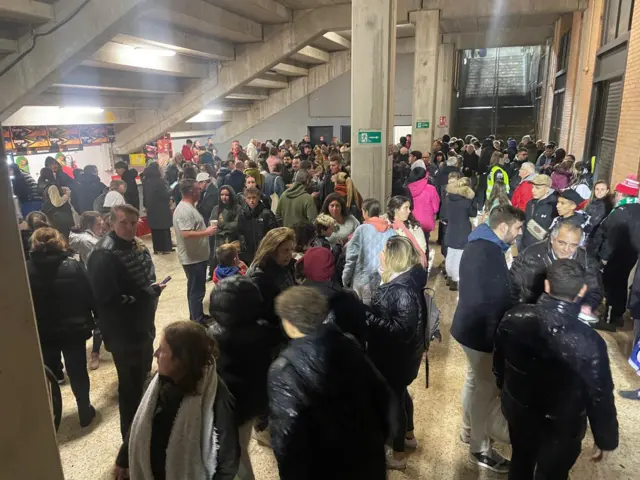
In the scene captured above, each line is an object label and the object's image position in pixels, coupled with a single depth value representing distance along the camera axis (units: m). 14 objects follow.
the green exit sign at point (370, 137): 7.34
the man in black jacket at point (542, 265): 3.14
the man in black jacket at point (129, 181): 8.20
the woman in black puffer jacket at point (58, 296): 3.26
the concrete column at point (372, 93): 7.00
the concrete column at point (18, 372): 1.05
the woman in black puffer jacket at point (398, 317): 2.72
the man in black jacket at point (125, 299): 3.11
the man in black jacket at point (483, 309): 3.00
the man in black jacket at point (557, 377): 2.19
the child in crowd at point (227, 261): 3.62
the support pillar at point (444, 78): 19.03
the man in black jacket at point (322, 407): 1.91
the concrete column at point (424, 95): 12.39
